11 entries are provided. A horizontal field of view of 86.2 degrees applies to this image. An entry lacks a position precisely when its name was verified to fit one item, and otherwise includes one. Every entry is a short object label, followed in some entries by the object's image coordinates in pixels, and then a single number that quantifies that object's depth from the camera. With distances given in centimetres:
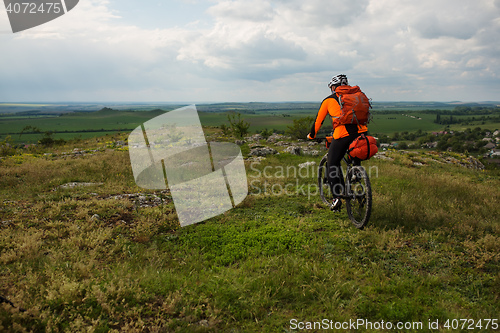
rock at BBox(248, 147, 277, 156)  2079
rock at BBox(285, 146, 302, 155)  2078
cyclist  645
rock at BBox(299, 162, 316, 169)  1494
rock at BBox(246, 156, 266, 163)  1758
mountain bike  606
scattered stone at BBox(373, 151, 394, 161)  1803
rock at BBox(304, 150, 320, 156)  2072
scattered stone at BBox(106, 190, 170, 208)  835
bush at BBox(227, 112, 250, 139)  3938
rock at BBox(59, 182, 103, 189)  1039
